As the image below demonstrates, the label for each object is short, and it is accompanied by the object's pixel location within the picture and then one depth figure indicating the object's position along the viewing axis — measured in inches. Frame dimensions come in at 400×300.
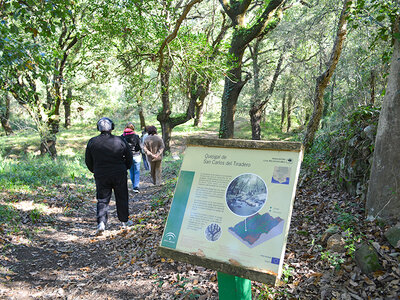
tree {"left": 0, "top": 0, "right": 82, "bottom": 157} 179.6
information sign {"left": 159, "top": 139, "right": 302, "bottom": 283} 88.1
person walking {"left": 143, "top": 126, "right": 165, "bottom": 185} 365.7
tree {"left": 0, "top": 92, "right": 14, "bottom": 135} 893.5
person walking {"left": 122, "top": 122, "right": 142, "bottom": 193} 341.7
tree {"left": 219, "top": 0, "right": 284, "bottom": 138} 330.6
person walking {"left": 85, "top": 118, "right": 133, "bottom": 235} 215.9
